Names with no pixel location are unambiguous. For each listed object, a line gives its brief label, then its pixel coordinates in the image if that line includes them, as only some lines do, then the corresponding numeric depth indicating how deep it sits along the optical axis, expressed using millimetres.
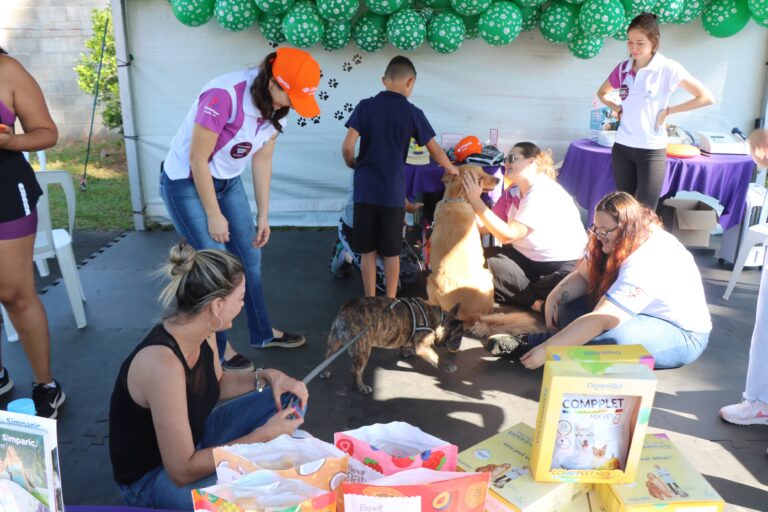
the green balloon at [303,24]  5133
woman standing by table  4270
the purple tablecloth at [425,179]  4758
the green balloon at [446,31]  5281
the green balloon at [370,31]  5383
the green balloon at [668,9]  5195
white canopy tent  5676
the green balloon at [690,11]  5348
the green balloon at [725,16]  5363
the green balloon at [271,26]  5330
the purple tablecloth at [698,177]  4895
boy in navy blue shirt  3787
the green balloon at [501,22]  5180
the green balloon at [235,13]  5133
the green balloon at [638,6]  5099
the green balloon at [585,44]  5465
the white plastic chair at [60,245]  3736
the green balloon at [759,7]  5133
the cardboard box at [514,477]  1547
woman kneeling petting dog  3922
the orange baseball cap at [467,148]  5043
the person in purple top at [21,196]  2544
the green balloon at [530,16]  5414
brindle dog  3148
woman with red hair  2625
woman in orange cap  2729
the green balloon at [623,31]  5273
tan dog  3711
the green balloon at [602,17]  5012
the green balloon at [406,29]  5199
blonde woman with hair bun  1684
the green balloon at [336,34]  5316
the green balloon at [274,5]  5061
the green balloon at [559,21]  5367
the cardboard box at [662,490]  1574
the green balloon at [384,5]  5148
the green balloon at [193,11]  5125
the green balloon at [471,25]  5531
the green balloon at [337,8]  5043
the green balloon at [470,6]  5141
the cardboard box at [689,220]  5625
